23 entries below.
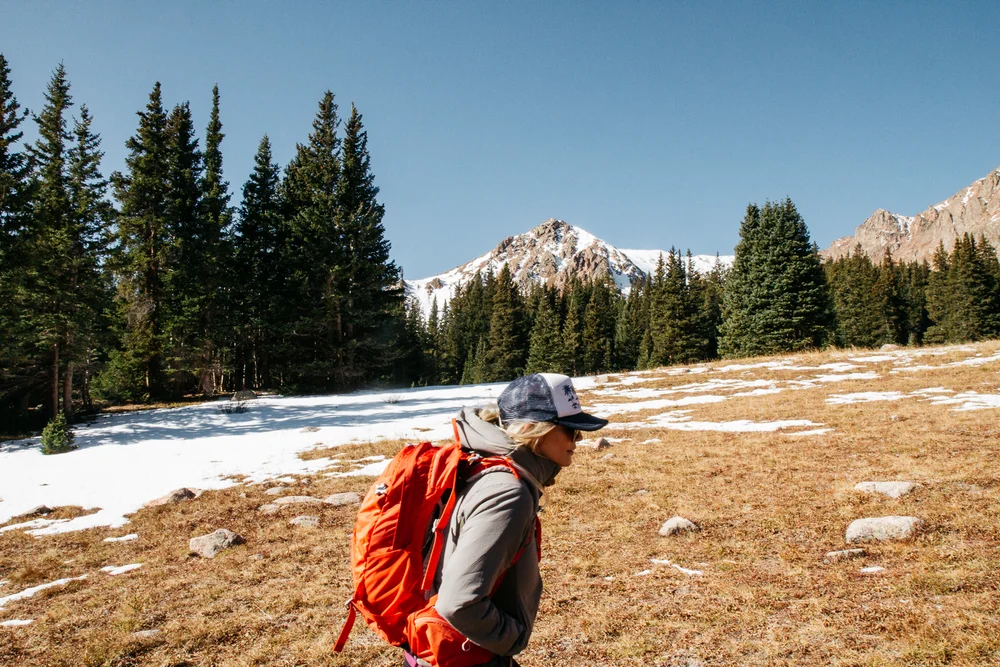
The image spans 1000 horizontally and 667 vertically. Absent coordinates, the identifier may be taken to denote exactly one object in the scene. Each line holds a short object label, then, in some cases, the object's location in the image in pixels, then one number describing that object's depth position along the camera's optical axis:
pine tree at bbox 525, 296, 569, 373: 65.44
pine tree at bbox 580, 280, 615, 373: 67.88
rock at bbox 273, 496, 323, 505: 9.19
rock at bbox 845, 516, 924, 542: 5.66
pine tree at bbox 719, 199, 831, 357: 37.66
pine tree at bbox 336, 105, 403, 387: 27.86
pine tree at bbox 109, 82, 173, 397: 25.14
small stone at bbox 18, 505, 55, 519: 9.49
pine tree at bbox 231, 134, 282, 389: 29.16
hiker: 1.84
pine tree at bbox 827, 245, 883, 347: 67.88
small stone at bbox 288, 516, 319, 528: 8.14
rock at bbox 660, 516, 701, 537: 6.63
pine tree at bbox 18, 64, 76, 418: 17.14
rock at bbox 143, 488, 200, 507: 9.70
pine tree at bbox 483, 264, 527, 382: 67.00
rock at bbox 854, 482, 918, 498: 6.87
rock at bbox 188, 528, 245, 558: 7.25
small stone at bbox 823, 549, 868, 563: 5.43
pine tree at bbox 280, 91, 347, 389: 27.23
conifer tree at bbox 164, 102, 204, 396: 25.86
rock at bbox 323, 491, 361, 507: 9.07
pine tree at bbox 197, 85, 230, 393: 26.98
